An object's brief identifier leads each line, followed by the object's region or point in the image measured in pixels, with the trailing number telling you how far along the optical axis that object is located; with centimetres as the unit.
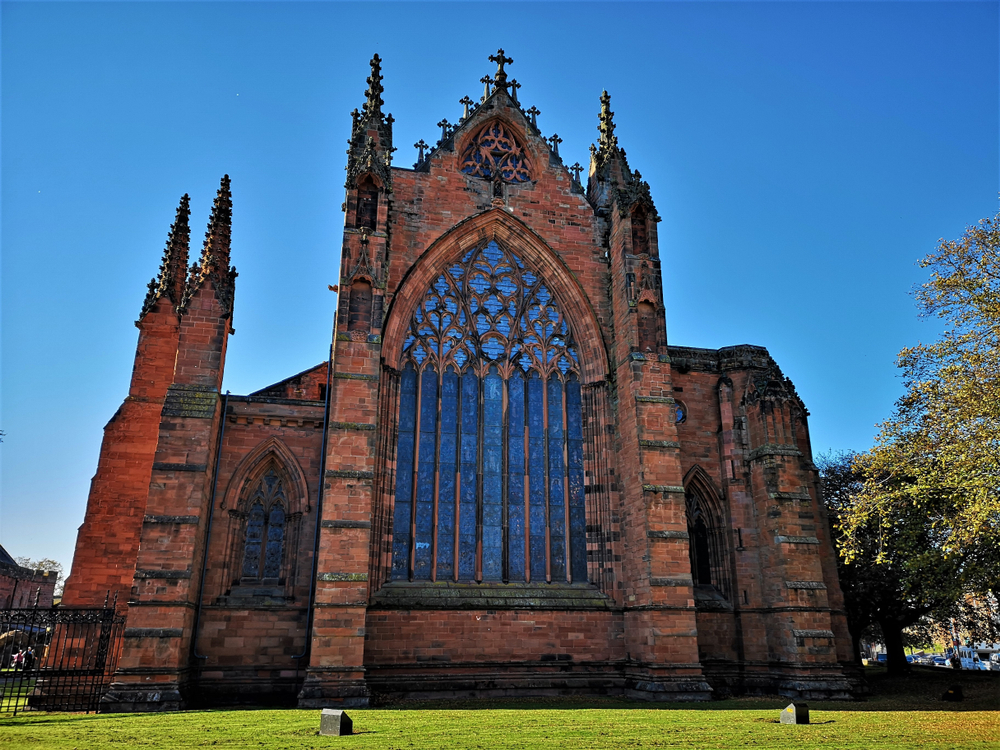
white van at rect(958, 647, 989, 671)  4959
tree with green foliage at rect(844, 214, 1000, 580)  1402
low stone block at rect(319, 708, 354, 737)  1110
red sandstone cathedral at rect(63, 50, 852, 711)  1688
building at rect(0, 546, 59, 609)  4972
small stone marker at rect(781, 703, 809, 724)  1279
